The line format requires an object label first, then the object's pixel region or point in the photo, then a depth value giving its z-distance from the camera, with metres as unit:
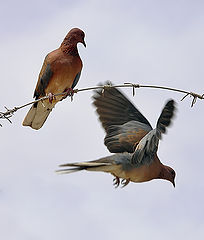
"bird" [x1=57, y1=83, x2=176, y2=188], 6.95
